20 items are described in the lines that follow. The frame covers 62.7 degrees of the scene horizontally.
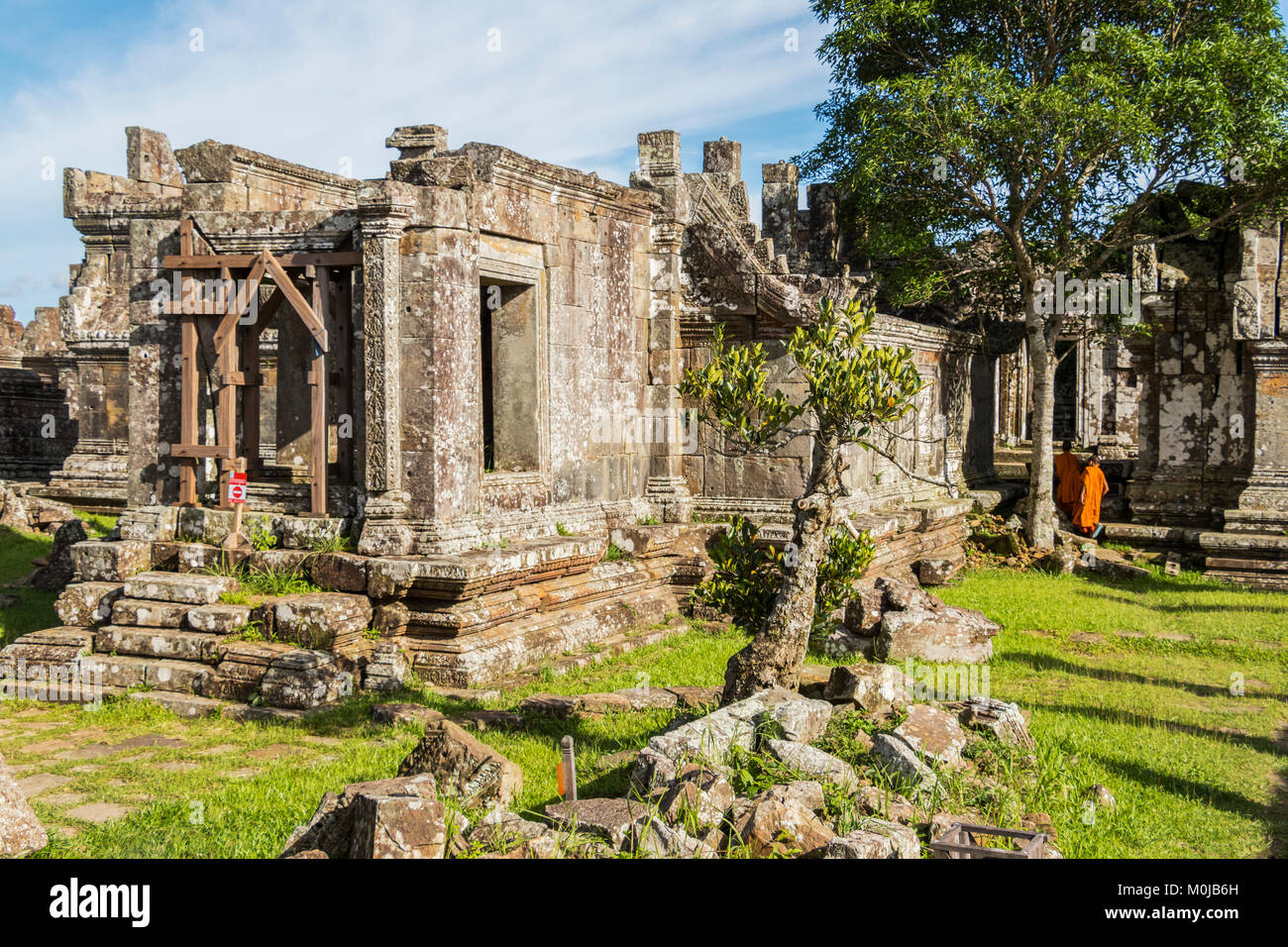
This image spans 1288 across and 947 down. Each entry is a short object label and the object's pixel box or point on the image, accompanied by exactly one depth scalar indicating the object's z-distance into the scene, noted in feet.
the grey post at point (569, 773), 15.39
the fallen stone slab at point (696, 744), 16.61
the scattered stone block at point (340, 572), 26.22
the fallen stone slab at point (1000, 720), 19.89
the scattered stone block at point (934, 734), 18.25
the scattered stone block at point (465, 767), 16.49
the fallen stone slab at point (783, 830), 14.11
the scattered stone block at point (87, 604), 27.53
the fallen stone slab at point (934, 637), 28.43
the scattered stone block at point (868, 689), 19.80
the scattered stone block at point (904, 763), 16.89
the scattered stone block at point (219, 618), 25.53
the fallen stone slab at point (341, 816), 13.97
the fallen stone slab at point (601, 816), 14.47
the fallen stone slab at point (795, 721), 17.54
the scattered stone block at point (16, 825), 14.16
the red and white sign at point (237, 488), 27.55
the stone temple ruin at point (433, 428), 25.99
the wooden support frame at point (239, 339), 27.43
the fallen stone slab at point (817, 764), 16.60
